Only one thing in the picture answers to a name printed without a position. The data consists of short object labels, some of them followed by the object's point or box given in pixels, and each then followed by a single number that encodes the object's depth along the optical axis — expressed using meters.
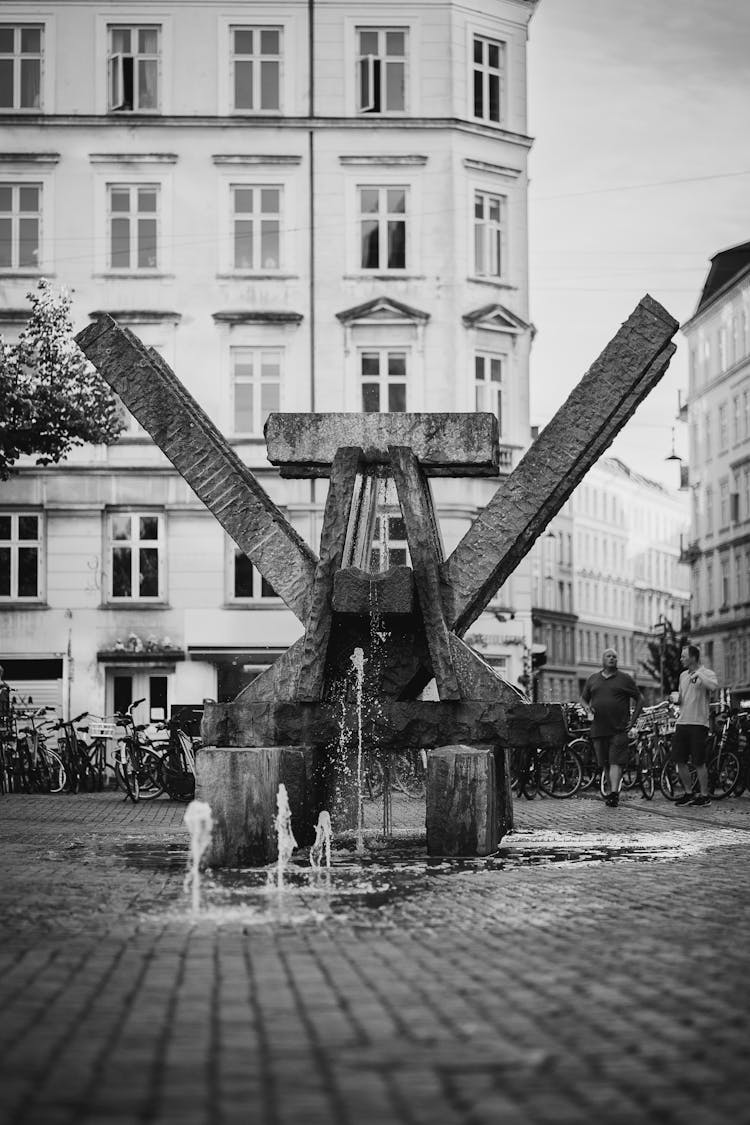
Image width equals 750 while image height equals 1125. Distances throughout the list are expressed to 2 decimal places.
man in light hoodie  21.78
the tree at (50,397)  30.48
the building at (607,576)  109.31
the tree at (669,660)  71.69
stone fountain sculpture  13.10
